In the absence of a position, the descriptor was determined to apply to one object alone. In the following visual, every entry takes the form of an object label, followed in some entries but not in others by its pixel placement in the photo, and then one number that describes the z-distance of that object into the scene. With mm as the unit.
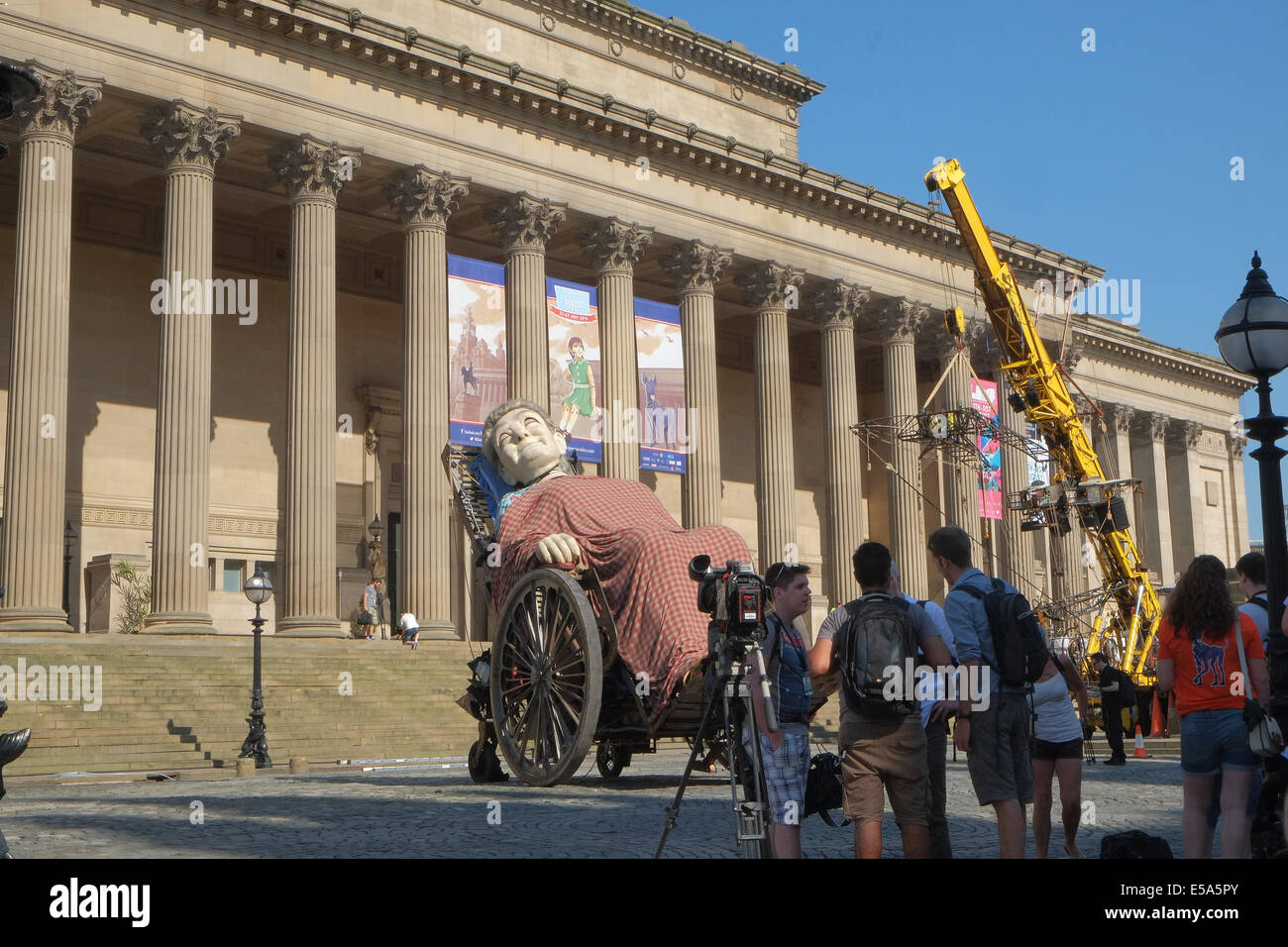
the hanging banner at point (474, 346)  33031
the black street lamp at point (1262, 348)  9422
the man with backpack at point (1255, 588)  8922
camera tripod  7664
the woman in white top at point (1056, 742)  9648
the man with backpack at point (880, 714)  7344
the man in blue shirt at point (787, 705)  7738
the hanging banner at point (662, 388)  37406
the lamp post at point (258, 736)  21922
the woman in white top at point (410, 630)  31625
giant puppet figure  12797
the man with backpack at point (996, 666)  8211
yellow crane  26984
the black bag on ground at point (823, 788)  7938
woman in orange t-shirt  8094
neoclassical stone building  28859
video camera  7629
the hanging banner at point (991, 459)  42625
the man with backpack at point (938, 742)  7824
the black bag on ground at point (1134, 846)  7496
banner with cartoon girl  35219
